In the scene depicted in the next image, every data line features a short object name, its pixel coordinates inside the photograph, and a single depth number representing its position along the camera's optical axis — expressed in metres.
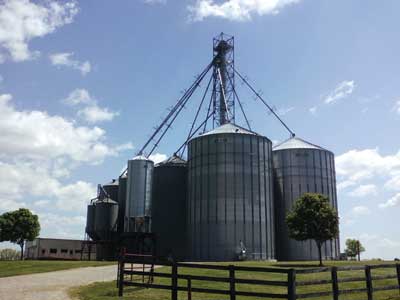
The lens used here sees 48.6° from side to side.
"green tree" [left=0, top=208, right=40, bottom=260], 69.88
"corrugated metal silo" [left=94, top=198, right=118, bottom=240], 71.88
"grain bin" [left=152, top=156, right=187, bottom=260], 69.31
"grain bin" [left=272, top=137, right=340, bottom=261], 62.50
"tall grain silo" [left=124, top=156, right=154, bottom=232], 67.62
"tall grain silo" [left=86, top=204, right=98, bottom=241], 73.00
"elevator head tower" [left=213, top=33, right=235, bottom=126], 78.12
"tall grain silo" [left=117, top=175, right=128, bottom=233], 75.50
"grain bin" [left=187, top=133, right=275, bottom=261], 55.25
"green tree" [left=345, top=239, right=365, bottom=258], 110.73
